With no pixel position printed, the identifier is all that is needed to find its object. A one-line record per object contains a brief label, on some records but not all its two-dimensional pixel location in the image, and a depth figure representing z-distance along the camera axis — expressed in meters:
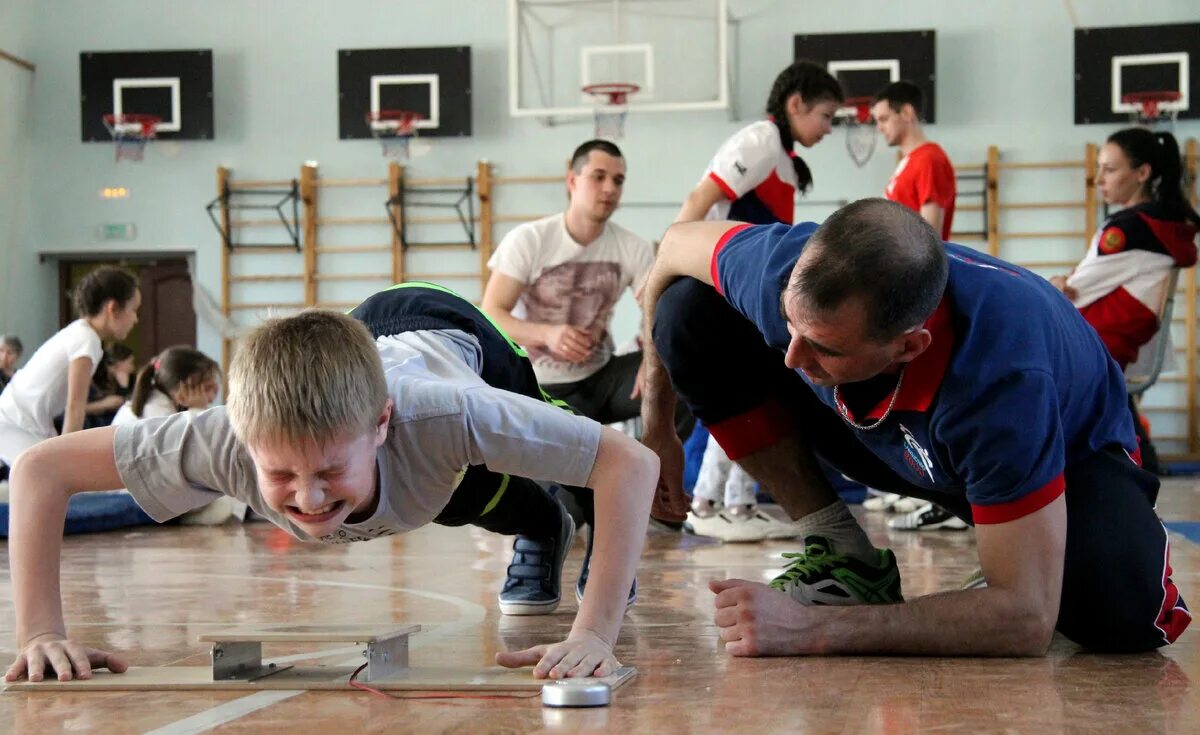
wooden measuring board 1.85
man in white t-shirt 5.15
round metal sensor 1.72
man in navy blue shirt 1.88
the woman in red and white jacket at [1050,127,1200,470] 4.81
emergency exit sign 11.72
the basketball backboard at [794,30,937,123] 10.59
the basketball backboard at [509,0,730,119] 10.65
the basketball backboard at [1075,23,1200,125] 10.43
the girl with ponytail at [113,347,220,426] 6.09
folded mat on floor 4.89
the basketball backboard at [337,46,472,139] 11.17
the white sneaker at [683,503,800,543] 4.39
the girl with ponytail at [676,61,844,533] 4.56
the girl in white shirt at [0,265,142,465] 5.84
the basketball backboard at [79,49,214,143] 11.43
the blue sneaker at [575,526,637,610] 2.78
